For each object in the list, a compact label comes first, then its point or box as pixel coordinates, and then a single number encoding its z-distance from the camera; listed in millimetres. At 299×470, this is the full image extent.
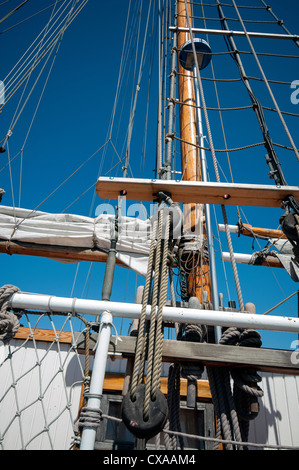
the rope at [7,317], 1471
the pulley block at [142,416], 1142
